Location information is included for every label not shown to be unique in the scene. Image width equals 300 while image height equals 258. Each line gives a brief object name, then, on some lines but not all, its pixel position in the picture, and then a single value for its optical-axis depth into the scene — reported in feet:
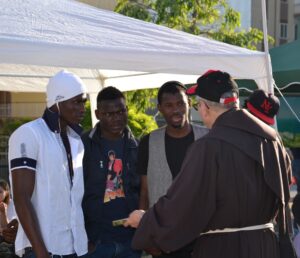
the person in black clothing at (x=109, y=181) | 13.05
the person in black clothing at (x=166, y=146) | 13.21
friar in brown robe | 9.10
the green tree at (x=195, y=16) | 39.27
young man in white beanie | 10.14
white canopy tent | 11.62
